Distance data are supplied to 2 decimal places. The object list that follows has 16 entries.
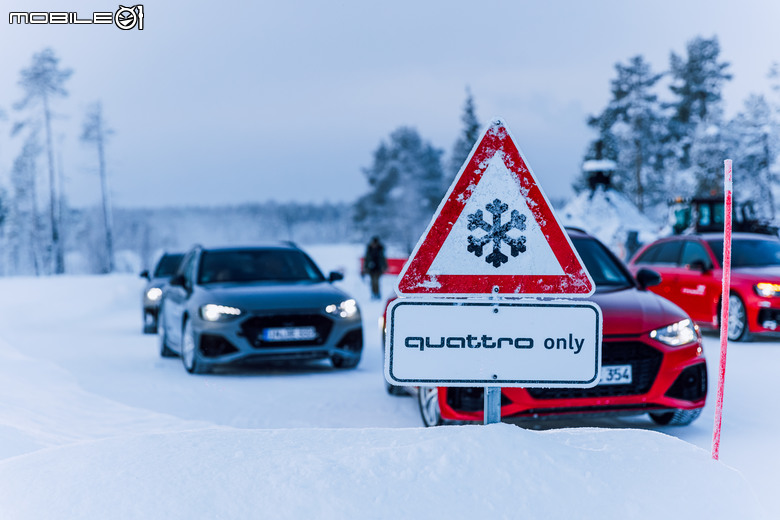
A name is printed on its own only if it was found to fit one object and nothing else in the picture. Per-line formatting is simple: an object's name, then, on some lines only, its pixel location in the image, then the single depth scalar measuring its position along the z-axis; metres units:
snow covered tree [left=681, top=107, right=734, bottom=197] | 73.75
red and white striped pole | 3.97
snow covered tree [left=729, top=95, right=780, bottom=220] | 73.75
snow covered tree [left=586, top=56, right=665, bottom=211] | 77.25
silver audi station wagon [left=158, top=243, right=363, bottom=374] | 10.43
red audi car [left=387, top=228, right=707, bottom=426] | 6.29
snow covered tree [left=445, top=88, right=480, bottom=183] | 82.01
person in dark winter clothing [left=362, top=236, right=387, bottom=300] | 27.28
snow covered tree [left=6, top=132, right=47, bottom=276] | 80.57
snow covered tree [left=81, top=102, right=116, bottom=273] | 73.44
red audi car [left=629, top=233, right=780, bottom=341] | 12.85
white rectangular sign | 3.50
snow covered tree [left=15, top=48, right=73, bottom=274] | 63.41
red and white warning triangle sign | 3.54
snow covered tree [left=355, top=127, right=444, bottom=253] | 89.44
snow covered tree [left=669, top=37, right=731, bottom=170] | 82.81
